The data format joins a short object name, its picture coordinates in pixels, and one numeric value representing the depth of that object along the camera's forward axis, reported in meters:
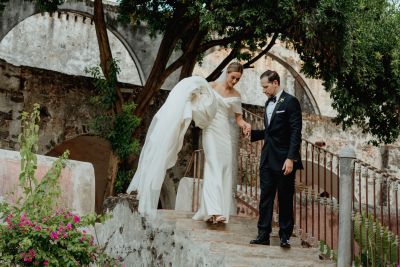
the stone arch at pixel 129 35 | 16.16
